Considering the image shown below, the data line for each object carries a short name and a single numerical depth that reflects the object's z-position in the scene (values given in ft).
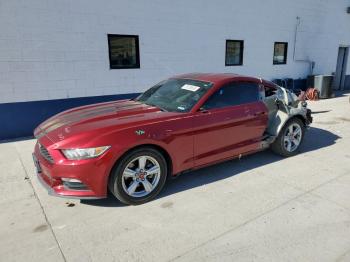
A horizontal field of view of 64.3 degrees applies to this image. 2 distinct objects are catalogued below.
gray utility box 38.22
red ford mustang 9.91
